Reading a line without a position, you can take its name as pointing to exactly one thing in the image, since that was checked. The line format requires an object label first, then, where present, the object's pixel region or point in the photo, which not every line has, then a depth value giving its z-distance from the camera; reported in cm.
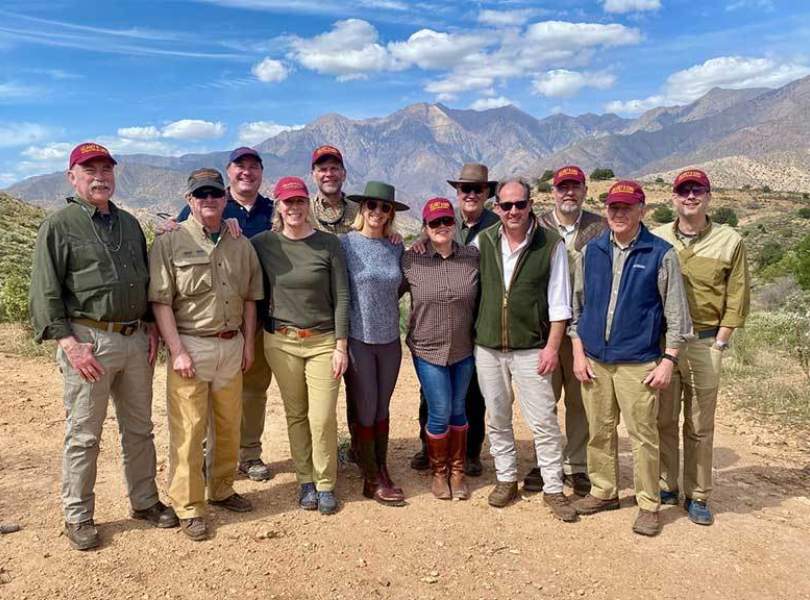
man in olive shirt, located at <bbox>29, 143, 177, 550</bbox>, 355
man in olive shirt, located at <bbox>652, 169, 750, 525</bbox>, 419
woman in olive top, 418
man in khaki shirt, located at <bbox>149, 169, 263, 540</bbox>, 389
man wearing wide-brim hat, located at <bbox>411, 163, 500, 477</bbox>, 500
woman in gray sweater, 433
